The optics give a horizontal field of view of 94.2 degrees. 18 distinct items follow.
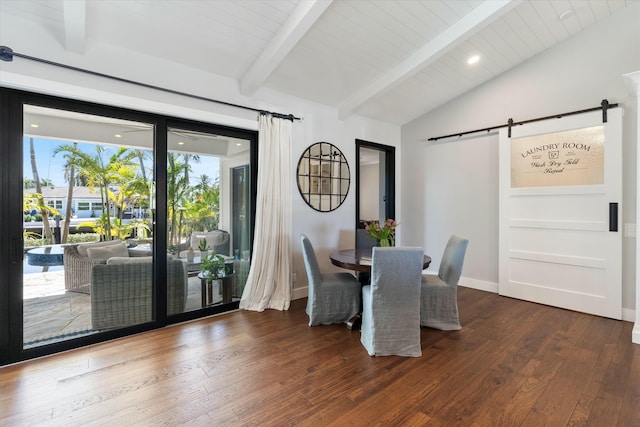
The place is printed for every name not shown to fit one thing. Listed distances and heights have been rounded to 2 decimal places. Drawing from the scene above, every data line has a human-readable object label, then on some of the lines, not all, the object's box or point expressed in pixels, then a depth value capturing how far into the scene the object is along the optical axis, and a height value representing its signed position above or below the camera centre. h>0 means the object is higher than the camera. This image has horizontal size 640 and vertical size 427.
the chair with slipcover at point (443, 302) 2.93 -0.87
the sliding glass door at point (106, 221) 2.30 -0.06
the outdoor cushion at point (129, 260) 2.77 -0.43
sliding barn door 3.24 +0.00
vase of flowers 3.05 -0.18
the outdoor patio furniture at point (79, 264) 2.55 -0.43
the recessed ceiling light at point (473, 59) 3.64 +1.91
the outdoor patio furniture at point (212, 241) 3.20 -0.30
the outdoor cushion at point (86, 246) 2.60 -0.27
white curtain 3.46 -0.13
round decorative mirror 4.00 +0.53
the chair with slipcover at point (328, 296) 2.95 -0.84
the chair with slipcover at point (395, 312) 2.38 -0.80
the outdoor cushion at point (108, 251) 2.67 -0.33
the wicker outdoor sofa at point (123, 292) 2.71 -0.74
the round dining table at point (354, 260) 2.74 -0.45
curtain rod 2.11 +1.18
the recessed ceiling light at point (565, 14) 3.13 +2.12
